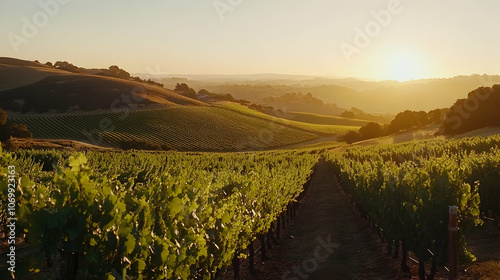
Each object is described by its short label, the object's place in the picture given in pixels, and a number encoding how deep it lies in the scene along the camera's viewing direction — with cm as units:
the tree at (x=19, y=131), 5855
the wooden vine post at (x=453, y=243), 843
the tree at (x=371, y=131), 9731
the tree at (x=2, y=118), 5569
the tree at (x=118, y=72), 14881
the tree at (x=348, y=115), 17325
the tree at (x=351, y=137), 9919
